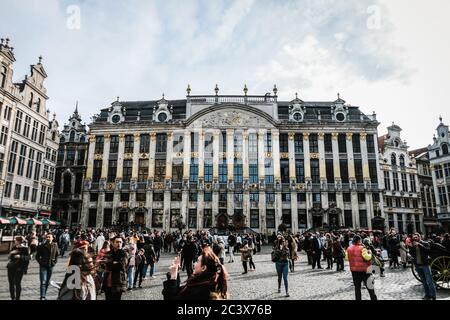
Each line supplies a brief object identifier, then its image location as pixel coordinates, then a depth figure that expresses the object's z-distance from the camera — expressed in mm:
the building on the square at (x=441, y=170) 43900
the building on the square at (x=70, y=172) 44375
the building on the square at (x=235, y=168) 40375
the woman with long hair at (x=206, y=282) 4723
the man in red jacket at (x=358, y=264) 8062
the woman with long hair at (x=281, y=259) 10016
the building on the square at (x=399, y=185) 45156
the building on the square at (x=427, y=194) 49562
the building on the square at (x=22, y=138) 29723
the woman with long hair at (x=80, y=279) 5273
